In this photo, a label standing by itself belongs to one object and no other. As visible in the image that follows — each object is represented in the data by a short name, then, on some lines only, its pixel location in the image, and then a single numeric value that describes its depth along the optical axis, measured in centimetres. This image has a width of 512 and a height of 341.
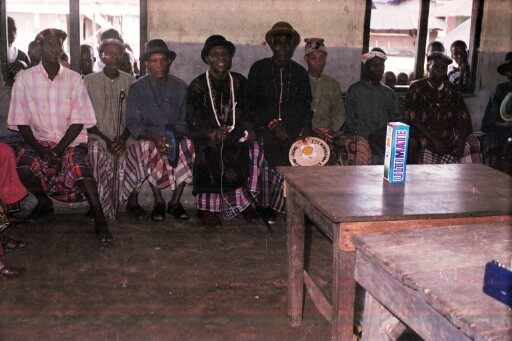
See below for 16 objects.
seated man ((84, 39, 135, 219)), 582
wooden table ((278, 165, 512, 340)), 259
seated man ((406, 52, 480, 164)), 643
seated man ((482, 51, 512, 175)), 664
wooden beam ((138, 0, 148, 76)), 632
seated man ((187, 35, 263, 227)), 577
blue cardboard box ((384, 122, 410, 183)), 309
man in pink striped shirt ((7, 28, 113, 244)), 537
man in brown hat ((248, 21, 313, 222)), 606
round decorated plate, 567
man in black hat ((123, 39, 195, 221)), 584
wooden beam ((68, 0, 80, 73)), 625
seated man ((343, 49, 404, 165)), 627
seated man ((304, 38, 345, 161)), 641
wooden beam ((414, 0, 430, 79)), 713
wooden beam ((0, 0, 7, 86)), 607
